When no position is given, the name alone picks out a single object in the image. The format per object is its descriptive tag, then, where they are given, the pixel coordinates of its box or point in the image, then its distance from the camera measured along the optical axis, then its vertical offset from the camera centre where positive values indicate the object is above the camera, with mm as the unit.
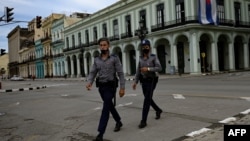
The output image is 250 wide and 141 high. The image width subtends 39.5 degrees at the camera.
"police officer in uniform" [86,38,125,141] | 6179 -10
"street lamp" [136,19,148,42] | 30111 +3577
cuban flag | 36000 +6130
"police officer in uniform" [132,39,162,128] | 6906 -35
